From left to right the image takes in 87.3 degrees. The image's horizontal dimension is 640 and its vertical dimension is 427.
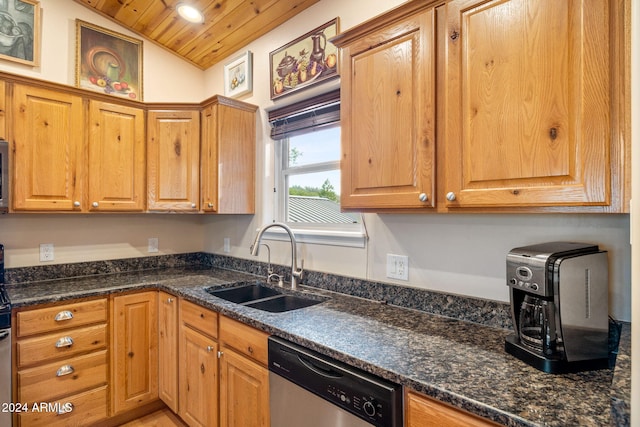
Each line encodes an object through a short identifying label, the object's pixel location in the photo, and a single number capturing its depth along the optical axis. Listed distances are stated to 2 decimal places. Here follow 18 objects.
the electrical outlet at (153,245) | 2.81
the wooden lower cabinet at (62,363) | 1.82
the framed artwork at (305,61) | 1.98
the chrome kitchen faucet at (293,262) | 2.05
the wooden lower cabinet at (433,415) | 0.84
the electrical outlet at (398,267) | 1.64
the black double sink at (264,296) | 1.93
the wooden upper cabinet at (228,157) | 2.38
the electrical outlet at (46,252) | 2.32
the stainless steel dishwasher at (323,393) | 0.99
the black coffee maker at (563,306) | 0.94
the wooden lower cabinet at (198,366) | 1.77
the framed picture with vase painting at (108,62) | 2.45
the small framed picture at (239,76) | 2.57
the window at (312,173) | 2.04
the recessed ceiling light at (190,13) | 2.30
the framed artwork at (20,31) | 2.17
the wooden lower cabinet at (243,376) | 1.45
